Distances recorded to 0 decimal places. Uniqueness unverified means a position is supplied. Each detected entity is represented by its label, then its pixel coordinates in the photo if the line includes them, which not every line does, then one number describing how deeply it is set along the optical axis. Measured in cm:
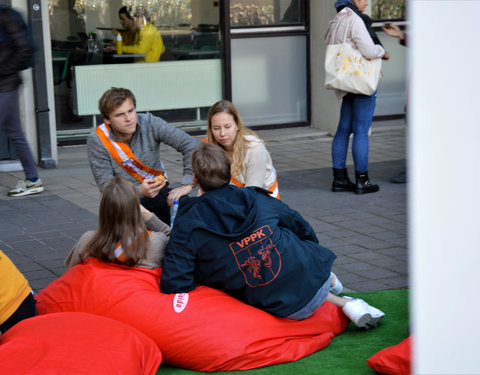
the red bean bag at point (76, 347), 288
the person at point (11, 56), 594
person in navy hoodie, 349
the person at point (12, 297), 331
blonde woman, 440
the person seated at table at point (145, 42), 957
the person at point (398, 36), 641
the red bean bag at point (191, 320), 338
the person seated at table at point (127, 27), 947
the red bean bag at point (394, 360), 315
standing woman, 661
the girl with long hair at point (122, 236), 351
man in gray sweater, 429
